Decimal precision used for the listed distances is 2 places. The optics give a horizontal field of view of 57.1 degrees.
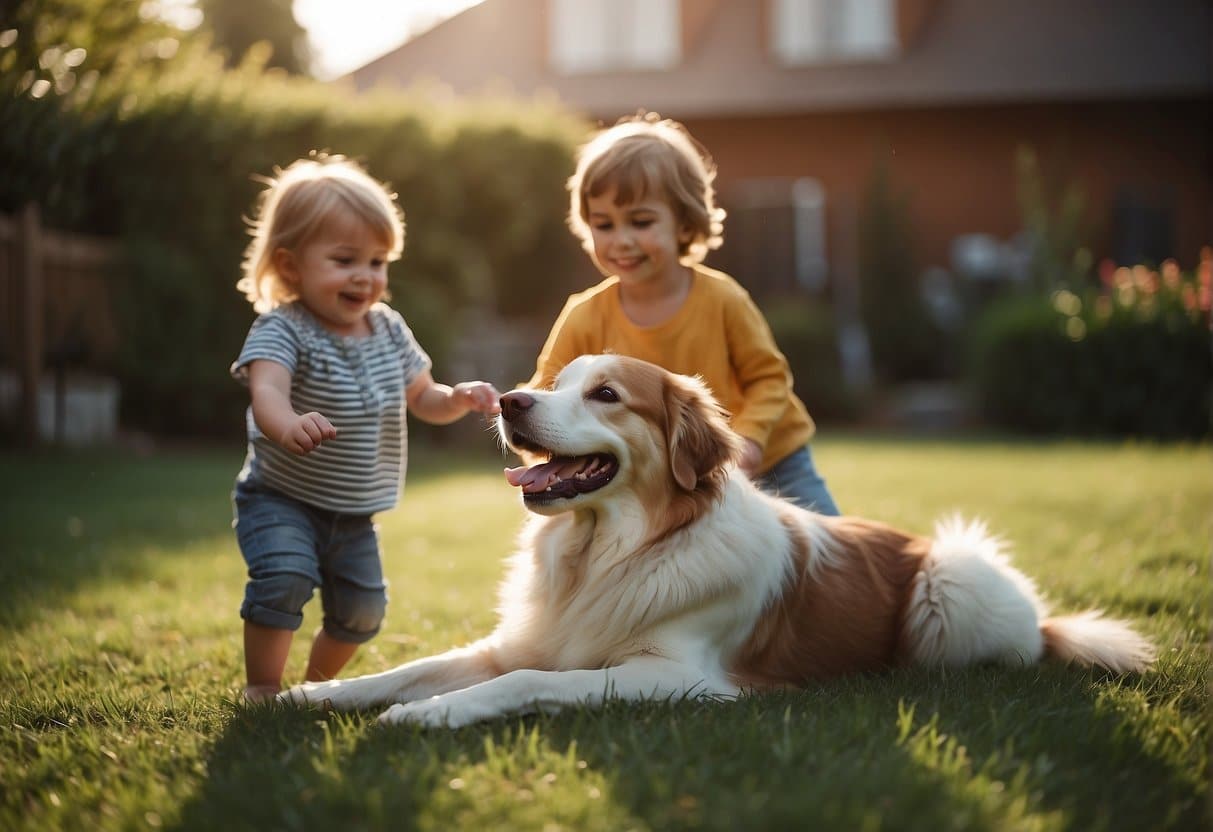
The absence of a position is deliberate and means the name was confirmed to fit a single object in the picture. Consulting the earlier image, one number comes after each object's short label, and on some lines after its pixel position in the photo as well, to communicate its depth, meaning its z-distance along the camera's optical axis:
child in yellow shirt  4.11
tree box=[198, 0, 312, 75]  24.11
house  19.59
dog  3.22
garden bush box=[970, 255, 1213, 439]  12.12
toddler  3.56
